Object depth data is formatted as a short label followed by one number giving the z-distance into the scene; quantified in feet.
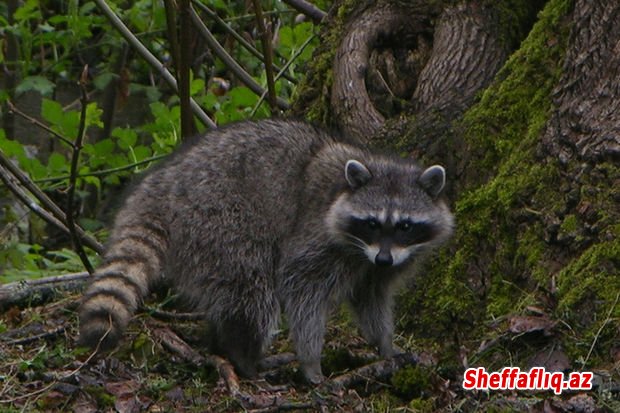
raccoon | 41.11
